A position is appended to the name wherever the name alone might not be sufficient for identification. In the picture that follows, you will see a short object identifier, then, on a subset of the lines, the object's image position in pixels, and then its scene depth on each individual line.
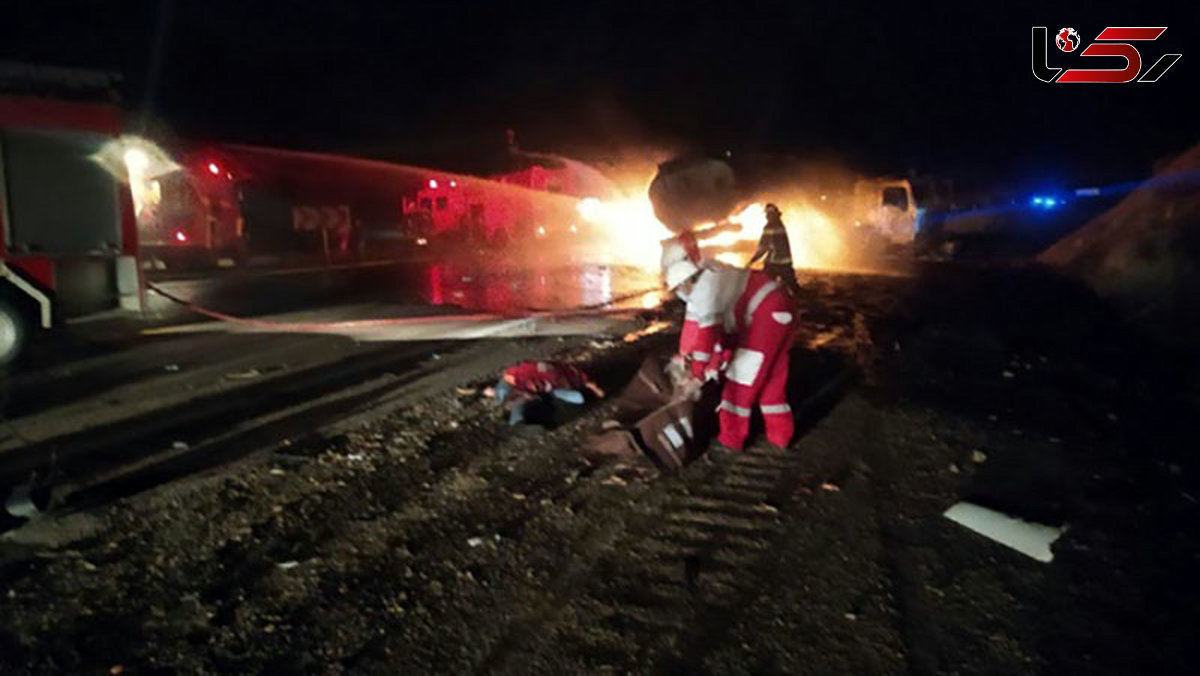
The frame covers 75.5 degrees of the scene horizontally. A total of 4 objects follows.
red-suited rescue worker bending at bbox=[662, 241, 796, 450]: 4.68
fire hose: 9.70
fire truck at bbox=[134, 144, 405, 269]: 17.45
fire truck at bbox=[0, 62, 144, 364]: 7.88
